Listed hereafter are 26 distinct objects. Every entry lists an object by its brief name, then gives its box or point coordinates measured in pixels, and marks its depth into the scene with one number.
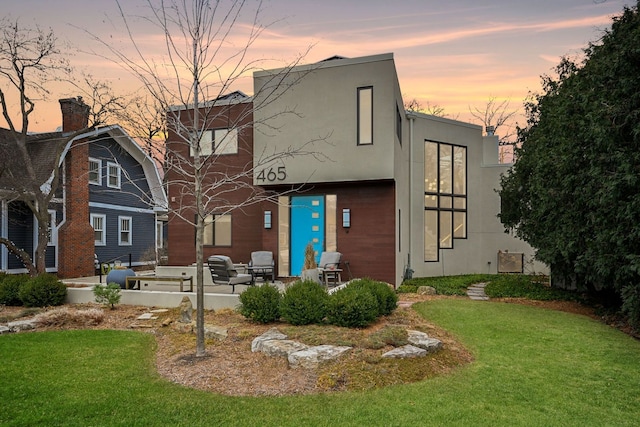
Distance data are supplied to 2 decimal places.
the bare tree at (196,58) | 6.31
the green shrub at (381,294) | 8.12
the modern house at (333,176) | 11.87
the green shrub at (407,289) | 12.47
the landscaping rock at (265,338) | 6.16
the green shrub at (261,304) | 7.63
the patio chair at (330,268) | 11.26
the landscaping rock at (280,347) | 5.83
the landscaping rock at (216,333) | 6.93
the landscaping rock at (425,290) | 12.25
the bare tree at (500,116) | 30.75
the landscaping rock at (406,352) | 5.69
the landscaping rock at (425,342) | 6.09
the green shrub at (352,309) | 7.22
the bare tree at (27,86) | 13.03
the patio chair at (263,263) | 12.60
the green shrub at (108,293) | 9.91
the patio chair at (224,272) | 10.25
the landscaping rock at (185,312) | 8.05
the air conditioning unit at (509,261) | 18.05
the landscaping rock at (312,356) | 5.44
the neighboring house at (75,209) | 16.23
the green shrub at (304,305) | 7.30
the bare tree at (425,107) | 30.92
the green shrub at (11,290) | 10.77
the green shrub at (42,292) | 10.42
